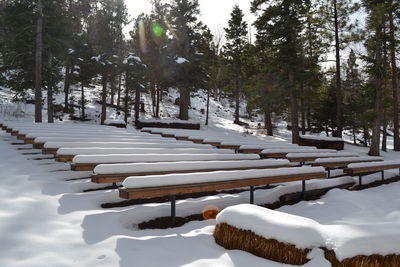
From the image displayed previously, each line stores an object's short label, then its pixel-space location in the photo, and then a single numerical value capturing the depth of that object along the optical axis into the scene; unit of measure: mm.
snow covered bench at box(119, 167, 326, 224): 4168
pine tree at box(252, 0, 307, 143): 19750
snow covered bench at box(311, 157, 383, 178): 8973
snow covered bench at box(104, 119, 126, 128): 20469
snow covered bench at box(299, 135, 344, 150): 19828
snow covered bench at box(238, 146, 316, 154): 10344
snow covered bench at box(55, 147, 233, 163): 5883
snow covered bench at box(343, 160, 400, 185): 8453
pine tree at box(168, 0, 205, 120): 28422
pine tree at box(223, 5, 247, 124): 35594
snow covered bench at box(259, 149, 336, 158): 9977
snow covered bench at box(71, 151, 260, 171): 5340
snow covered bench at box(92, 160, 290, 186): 4793
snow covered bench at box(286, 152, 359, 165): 9273
